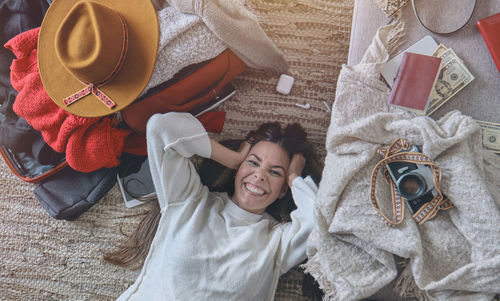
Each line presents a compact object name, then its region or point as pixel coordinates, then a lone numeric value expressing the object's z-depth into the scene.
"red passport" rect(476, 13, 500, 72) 0.90
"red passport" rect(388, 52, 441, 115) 0.92
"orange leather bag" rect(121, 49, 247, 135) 1.09
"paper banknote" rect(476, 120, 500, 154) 0.92
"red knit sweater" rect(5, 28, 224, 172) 1.07
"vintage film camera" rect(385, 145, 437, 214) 0.87
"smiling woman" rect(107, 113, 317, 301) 1.09
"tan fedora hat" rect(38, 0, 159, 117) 0.94
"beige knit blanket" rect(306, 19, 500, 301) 0.84
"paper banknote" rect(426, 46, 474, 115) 0.93
